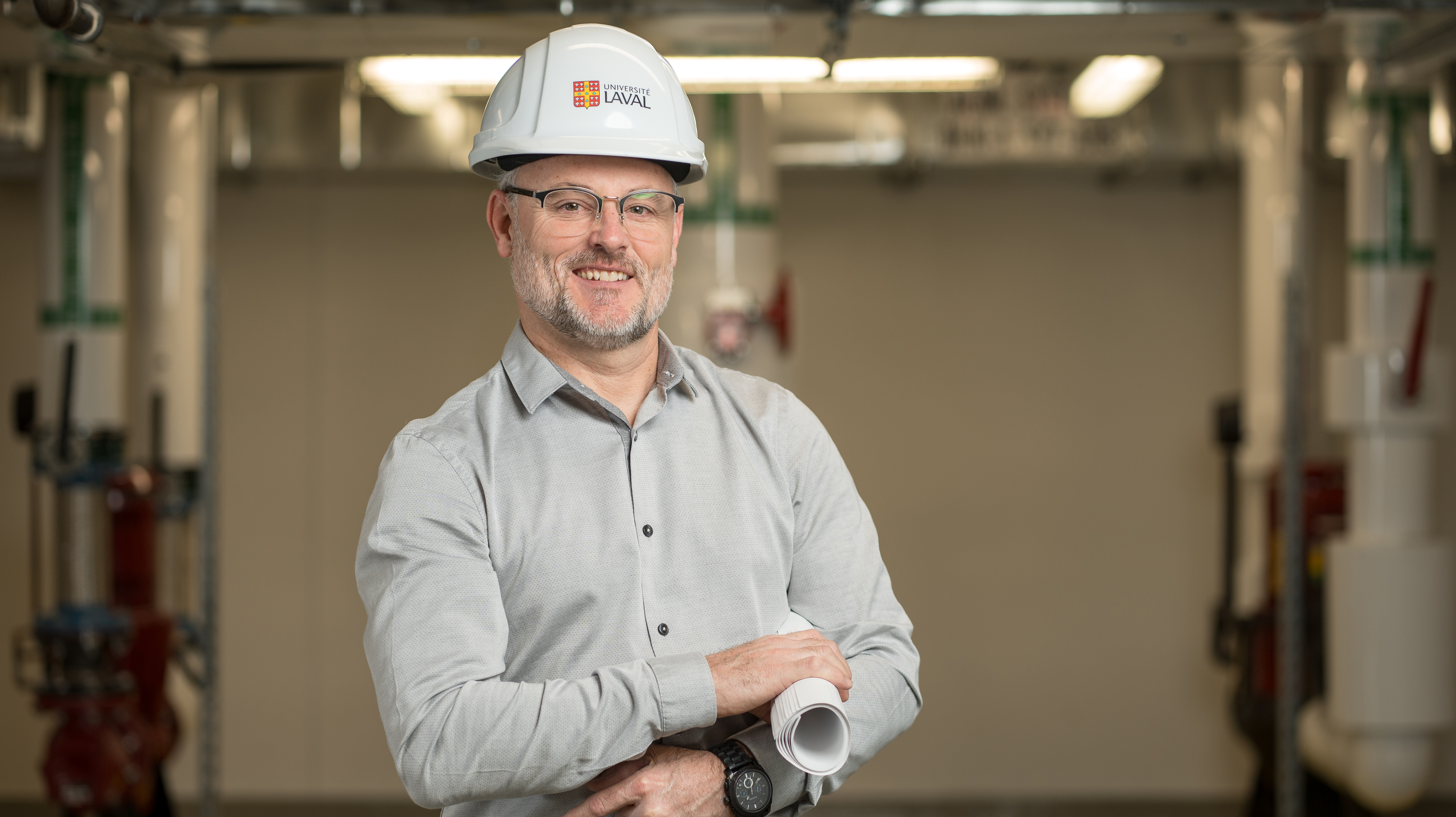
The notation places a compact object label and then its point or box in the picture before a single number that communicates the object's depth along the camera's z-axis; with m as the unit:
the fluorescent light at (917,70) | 3.53
